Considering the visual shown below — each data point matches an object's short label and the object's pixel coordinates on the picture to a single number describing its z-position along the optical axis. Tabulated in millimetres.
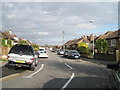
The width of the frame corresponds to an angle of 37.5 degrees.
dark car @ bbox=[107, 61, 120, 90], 4745
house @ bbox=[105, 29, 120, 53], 42781
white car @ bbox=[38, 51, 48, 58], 31084
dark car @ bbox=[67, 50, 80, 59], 31047
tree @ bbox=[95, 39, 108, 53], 33125
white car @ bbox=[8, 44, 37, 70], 12999
